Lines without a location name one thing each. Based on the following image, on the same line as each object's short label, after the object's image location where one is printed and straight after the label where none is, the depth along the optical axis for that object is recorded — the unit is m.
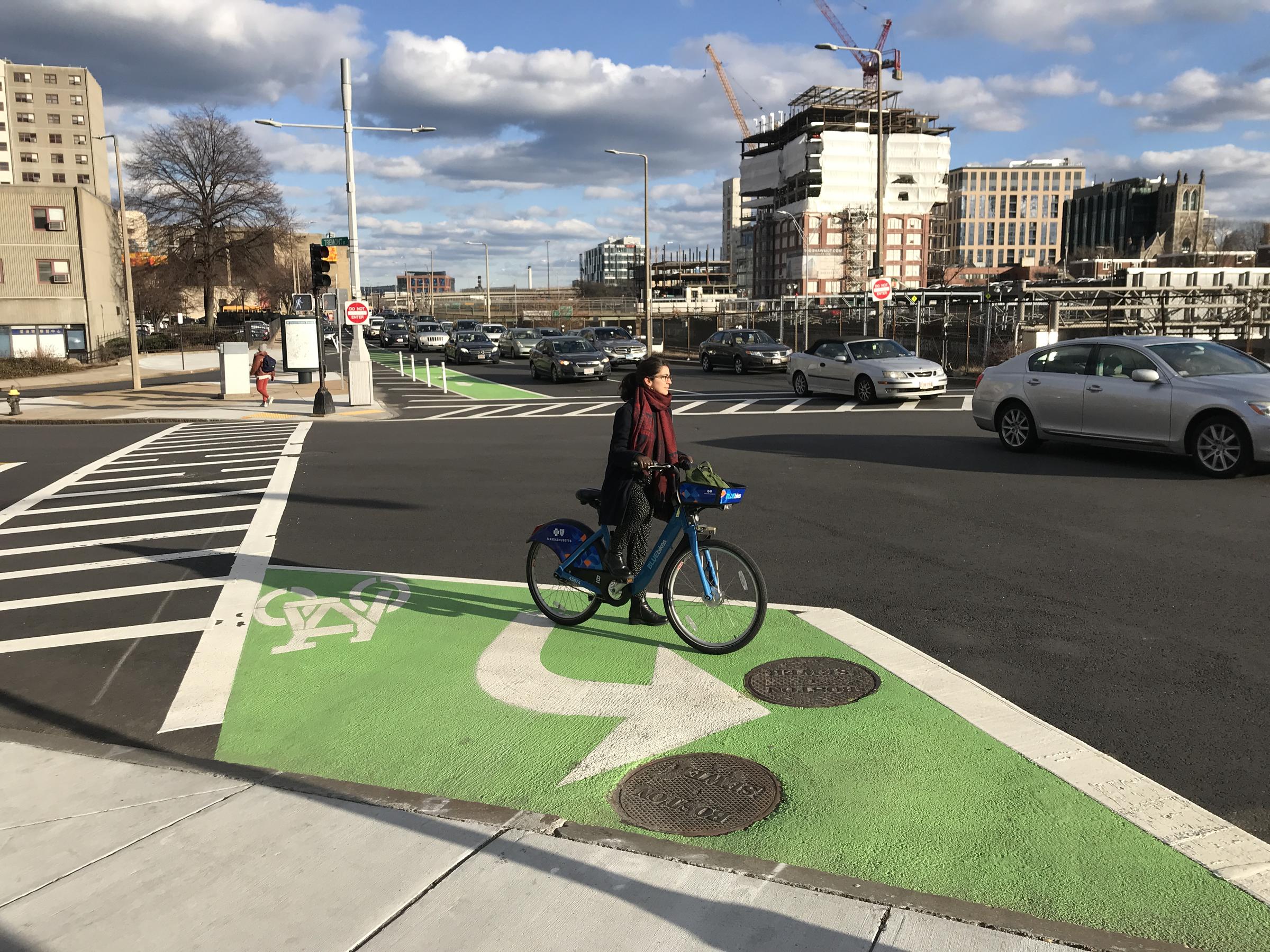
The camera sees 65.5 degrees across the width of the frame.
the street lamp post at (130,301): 29.95
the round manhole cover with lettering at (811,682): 5.27
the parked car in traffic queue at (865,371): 21.59
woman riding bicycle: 6.02
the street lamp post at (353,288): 23.48
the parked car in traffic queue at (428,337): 56.03
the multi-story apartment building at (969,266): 157.00
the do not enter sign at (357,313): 23.08
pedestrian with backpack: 24.62
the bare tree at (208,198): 72.31
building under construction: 146.62
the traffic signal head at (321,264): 22.16
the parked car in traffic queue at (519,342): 47.09
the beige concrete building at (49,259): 56.16
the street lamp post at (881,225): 31.88
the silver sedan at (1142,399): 11.09
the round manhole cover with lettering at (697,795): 4.01
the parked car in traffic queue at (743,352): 34.53
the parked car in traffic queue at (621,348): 39.84
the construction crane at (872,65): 163.38
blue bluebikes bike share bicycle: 5.77
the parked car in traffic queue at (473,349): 43.41
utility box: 27.67
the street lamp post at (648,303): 44.03
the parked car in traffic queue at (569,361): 32.44
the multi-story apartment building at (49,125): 120.38
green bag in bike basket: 5.74
